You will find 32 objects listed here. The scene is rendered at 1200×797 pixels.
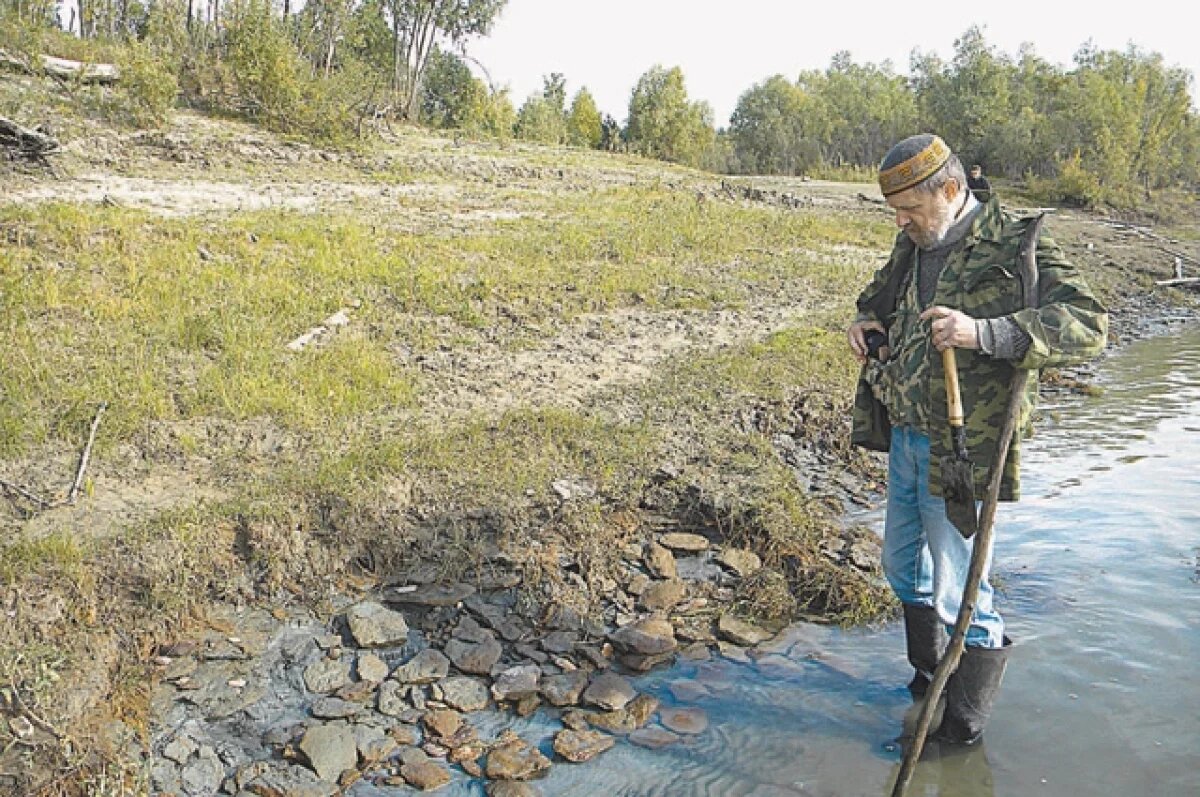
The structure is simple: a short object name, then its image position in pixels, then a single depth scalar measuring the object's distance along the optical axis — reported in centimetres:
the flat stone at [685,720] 411
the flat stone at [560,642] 462
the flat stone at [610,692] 424
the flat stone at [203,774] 357
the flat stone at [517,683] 429
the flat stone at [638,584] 511
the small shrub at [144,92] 1375
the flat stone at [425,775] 368
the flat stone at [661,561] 527
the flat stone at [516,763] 376
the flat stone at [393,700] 412
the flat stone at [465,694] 420
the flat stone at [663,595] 502
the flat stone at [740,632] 477
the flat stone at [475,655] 444
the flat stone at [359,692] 419
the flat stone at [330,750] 371
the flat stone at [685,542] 554
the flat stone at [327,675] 424
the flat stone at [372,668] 431
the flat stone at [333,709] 405
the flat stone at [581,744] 390
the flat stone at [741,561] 534
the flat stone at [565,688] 427
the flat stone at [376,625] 456
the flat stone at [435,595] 491
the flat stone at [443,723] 400
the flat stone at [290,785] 358
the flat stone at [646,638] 463
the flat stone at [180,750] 369
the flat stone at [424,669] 433
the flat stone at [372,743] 381
